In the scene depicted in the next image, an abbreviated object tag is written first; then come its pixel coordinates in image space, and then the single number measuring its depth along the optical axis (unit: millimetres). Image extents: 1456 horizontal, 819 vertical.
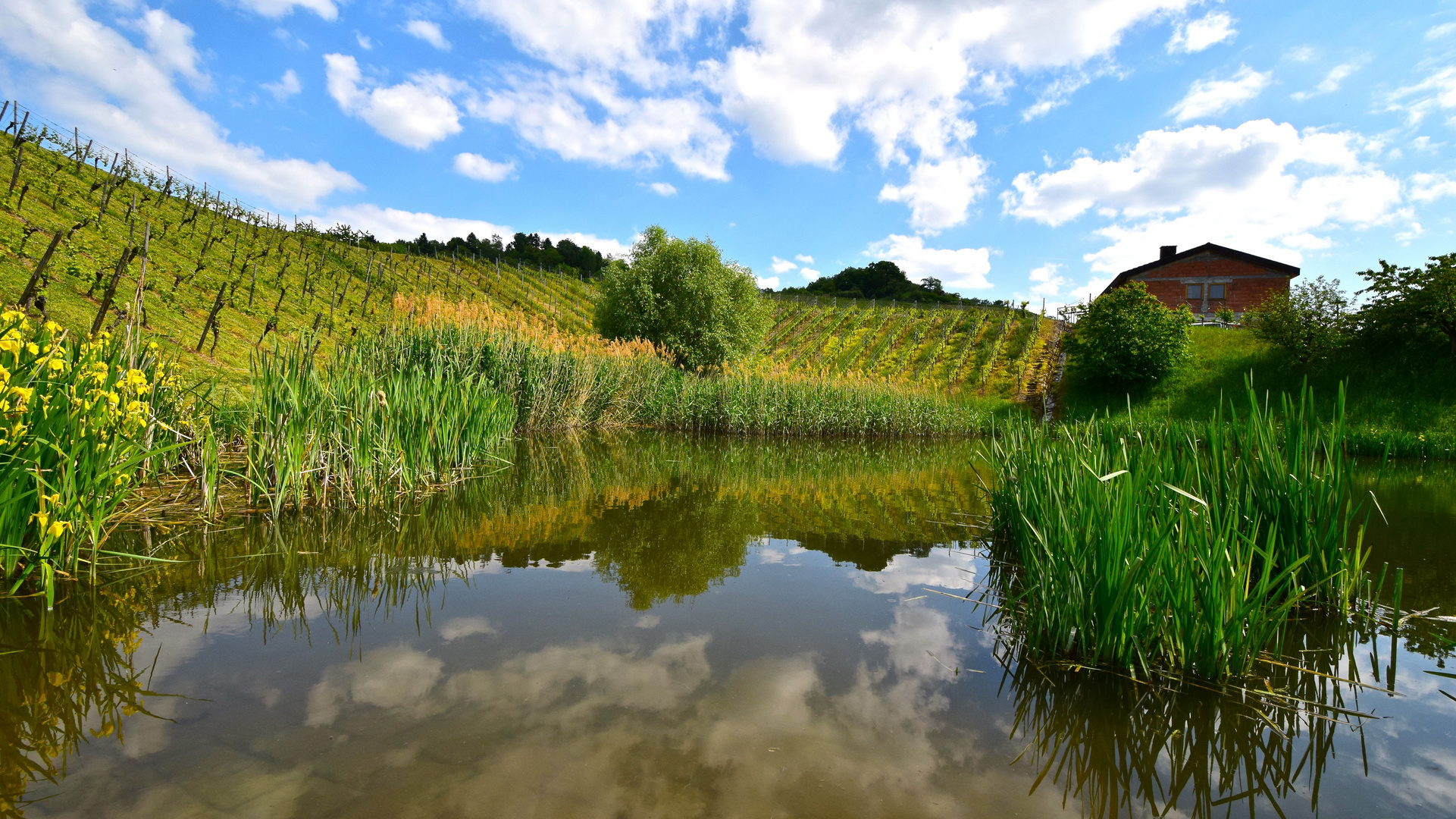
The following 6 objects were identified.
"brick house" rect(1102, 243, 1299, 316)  29334
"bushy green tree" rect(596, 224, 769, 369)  23297
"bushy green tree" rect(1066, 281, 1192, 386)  21775
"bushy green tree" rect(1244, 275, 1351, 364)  19625
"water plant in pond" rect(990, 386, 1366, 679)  2791
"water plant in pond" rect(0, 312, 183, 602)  3143
